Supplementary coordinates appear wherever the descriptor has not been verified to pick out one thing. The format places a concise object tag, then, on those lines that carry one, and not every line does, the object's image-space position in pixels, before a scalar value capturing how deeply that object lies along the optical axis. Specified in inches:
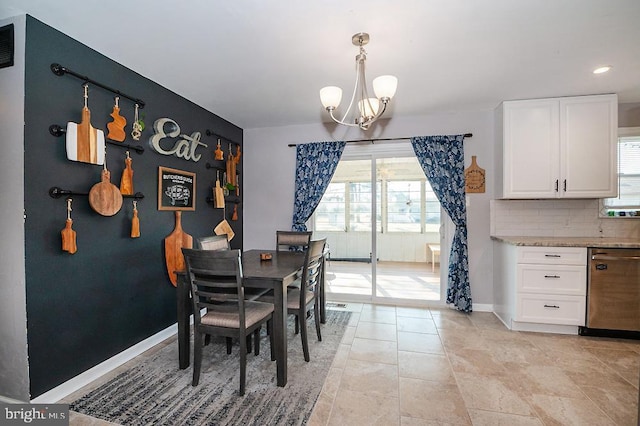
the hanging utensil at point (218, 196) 142.0
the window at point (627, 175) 128.4
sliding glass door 154.8
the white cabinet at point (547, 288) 113.9
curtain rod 150.5
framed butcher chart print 112.0
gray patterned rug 70.3
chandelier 74.5
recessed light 98.9
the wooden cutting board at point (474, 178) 142.3
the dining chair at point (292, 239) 135.6
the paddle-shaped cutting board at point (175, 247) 113.3
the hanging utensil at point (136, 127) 99.7
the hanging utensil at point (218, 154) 145.0
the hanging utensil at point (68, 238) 77.1
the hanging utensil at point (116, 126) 91.2
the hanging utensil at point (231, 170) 154.0
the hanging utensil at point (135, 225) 97.0
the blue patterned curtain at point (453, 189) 141.0
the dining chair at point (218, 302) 76.2
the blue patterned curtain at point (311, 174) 157.8
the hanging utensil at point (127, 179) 94.5
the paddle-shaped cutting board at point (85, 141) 77.9
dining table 81.6
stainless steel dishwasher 108.7
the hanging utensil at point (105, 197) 84.2
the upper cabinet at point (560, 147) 120.2
